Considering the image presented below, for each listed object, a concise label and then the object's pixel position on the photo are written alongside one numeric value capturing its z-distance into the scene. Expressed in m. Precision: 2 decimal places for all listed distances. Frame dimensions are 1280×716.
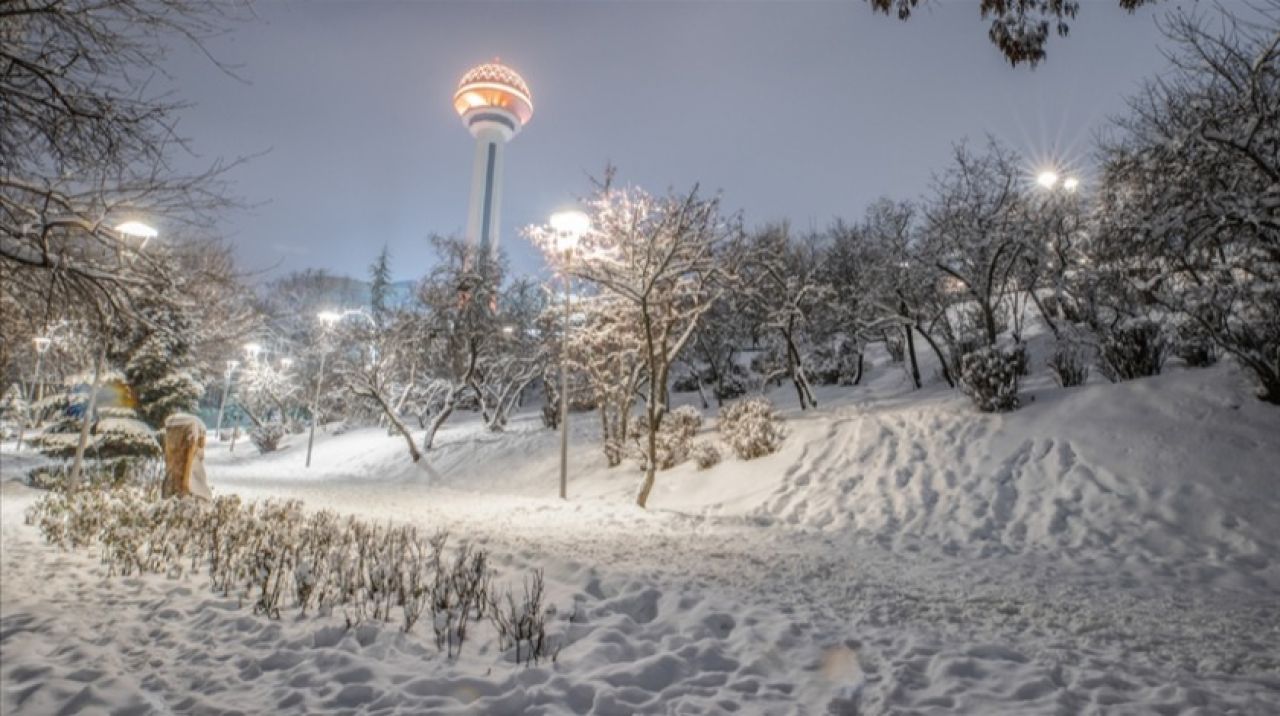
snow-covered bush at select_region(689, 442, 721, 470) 13.16
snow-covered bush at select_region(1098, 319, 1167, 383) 10.82
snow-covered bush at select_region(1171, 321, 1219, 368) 10.21
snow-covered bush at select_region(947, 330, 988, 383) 14.07
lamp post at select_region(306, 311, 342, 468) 22.87
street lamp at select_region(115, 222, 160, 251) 7.10
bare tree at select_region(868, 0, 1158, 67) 4.26
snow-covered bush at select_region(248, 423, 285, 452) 31.89
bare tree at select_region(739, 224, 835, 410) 17.12
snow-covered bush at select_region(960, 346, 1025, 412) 10.88
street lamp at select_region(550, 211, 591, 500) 11.20
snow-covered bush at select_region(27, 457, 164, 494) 12.48
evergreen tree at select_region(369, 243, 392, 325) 59.84
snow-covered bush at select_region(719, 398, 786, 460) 12.66
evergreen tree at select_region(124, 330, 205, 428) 15.82
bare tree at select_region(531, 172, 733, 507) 10.80
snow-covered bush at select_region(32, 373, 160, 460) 14.21
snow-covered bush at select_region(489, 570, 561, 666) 3.90
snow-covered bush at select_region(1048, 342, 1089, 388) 11.88
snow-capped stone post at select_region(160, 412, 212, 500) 10.71
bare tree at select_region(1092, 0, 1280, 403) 7.09
